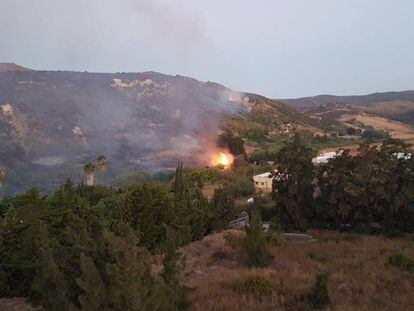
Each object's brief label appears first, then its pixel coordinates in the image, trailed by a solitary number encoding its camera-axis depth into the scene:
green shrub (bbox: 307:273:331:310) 13.59
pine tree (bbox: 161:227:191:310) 10.81
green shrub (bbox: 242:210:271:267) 19.45
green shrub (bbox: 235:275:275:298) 15.11
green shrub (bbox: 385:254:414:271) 19.92
